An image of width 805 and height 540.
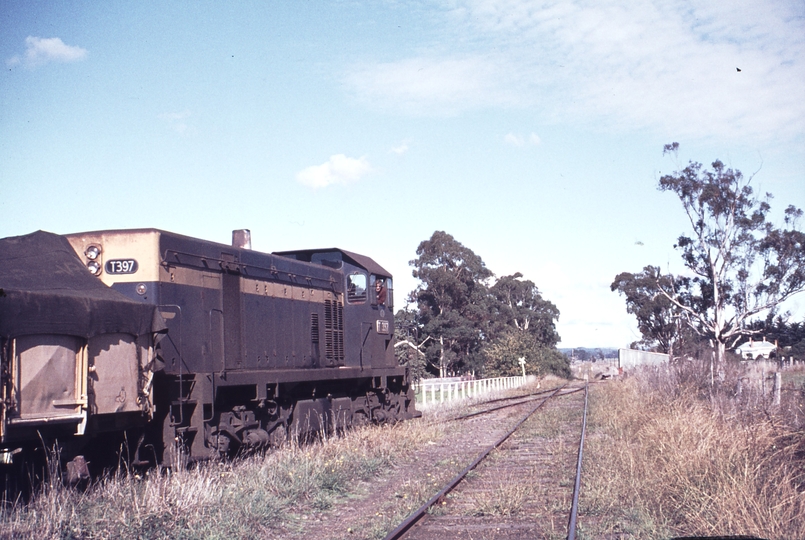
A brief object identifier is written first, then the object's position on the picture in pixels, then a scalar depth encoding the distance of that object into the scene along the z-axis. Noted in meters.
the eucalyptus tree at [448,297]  52.88
